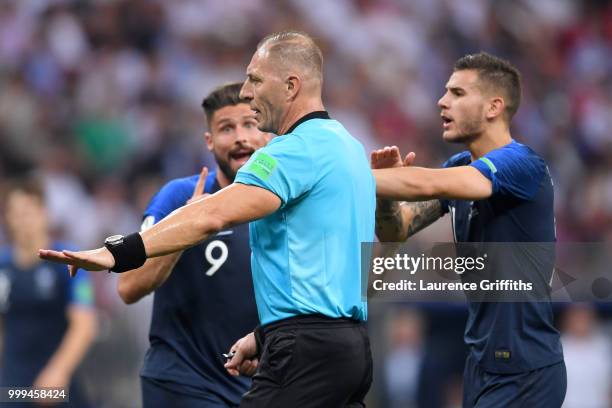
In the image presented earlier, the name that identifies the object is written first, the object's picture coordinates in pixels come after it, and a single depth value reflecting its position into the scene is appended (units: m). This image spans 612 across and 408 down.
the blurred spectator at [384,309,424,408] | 18.95
